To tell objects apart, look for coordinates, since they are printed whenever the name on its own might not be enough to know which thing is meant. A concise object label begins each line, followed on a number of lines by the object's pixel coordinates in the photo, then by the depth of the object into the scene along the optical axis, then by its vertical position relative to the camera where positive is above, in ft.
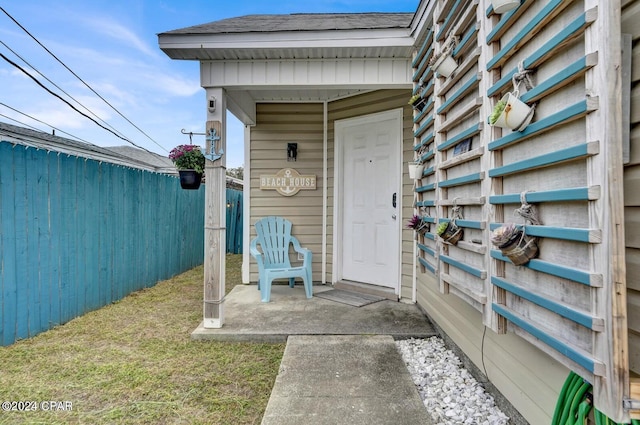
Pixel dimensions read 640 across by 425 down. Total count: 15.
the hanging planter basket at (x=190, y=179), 10.72 +1.09
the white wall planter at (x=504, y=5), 4.06 +2.59
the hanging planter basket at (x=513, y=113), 3.88 +1.17
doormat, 11.39 -3.10
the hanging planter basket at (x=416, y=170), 8.74 +1.12
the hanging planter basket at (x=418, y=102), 8.66 +2.96
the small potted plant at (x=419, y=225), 8.29 -0.33
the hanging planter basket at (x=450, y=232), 5.98 -0.37
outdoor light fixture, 14.12 +2.60
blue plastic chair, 11.89 -1.53
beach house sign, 14.12 +1.29
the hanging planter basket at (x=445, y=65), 6.19 +2.81
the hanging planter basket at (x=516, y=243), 3.84 -0.37
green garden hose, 3.42 -2.06
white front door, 12.05 +0.58
